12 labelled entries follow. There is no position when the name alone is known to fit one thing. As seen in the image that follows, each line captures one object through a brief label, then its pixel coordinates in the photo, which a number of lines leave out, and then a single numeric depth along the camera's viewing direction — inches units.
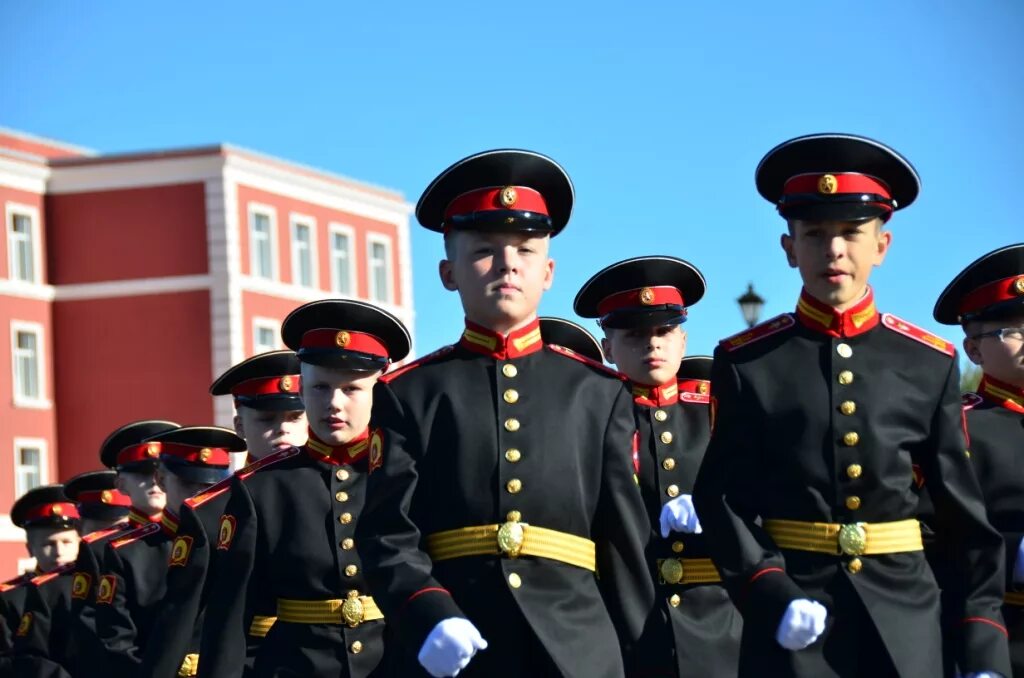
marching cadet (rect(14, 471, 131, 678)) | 666.8
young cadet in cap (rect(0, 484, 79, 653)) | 752.3
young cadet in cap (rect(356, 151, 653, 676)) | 297.9
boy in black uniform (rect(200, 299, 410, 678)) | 390.9
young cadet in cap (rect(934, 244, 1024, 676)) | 358.9
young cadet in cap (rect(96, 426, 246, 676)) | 538.9
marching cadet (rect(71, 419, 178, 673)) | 586.2
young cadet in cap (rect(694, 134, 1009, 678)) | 303.1
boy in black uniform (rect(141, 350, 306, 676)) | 433.7
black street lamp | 907.4
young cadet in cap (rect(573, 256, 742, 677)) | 415.2
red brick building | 2396.7
